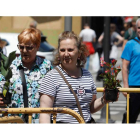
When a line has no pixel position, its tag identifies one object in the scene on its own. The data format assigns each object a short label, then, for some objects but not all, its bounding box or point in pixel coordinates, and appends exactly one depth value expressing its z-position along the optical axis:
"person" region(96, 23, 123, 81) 21.64
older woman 7.07
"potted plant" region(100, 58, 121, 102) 6.68
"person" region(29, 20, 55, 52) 19.16
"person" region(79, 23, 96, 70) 24.96
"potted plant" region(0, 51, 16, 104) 6.71
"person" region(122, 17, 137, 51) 17.68
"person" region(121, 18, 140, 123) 9.60
